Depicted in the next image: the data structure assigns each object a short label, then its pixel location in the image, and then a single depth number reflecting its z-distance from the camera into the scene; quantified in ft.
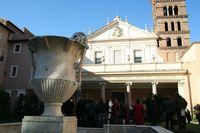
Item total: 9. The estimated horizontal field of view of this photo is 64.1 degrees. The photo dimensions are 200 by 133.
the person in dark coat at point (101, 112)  25.47
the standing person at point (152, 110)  26.33
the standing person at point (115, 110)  26.80
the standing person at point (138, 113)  25.25
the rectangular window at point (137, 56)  70.74
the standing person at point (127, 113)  28.45
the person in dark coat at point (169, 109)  22.41
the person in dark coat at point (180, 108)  22.49
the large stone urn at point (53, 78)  11.89
